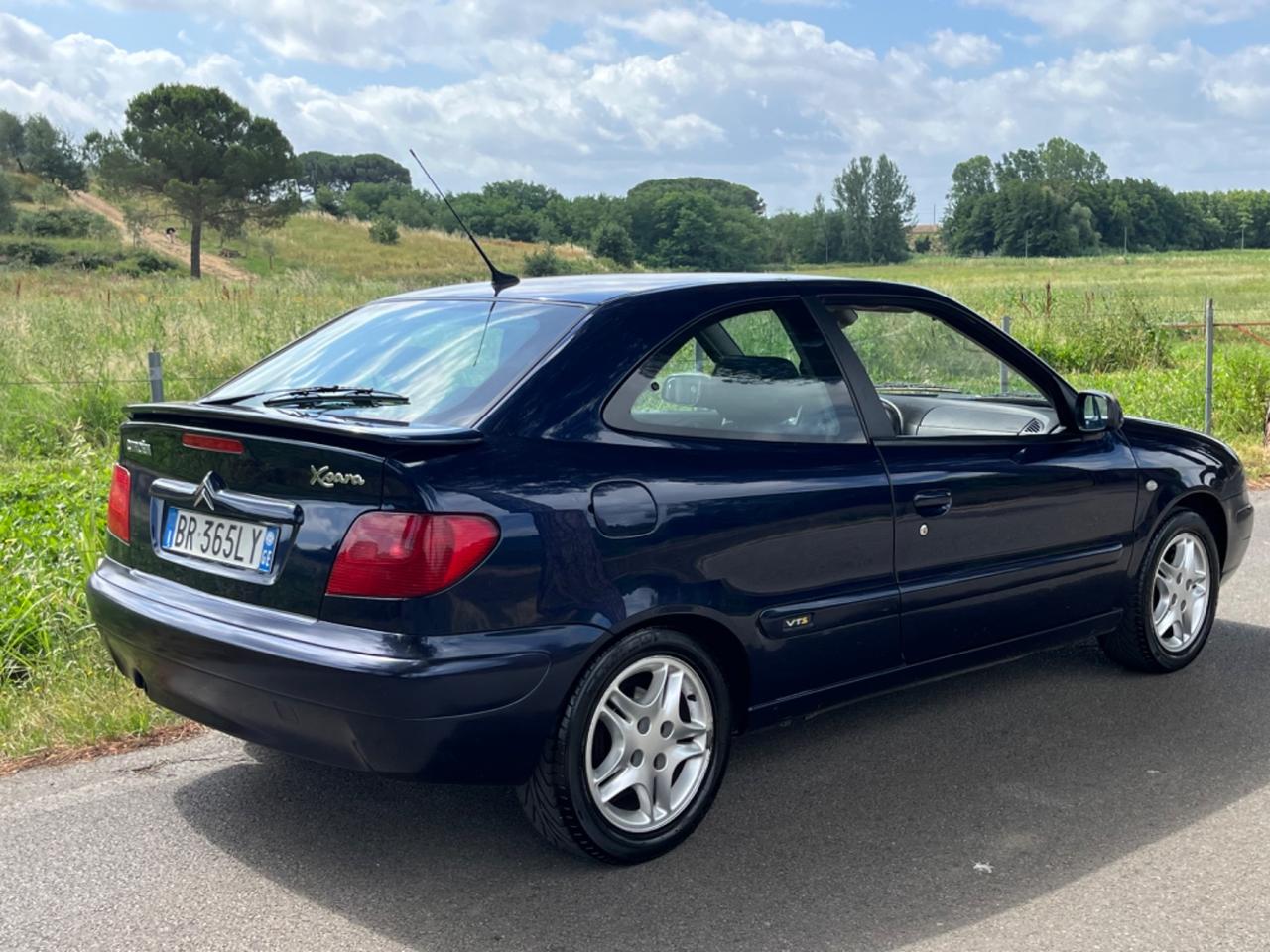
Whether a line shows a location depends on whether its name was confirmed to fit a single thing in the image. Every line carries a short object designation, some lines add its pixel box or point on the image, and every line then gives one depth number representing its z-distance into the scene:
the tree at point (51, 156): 86.38
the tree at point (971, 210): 140.62
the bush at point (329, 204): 85.75
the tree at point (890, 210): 117.56
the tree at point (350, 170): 156.12
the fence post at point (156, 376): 7.98
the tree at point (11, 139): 90.00
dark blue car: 3.35
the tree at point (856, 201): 113.31
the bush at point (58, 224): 68.56
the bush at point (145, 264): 55.69
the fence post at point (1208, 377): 11.91
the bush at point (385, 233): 72.00
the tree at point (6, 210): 68.38
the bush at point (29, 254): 54.91
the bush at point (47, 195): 79.19
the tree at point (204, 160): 69.94
